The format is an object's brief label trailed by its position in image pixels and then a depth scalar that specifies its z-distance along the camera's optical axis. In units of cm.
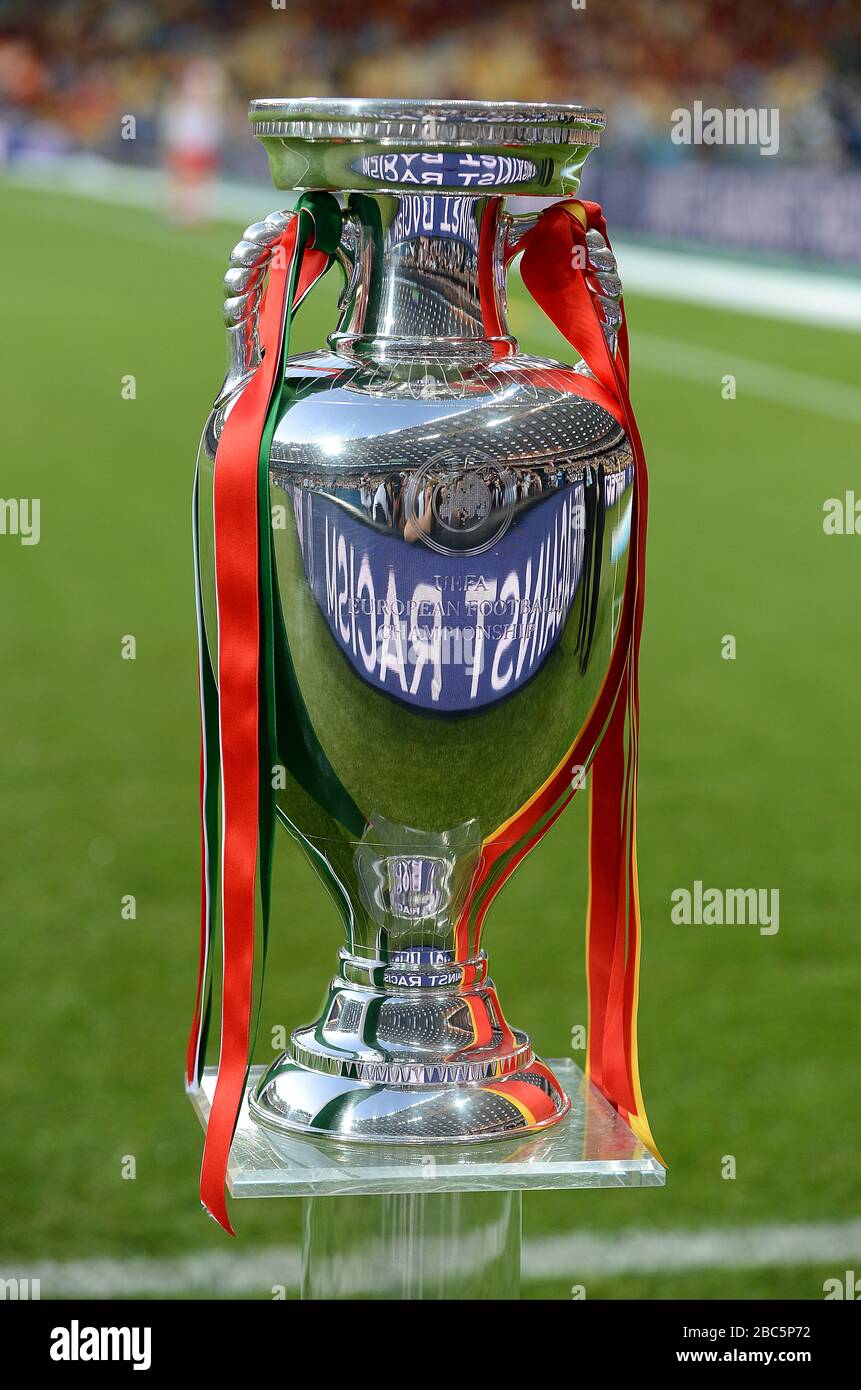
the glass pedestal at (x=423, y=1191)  256
